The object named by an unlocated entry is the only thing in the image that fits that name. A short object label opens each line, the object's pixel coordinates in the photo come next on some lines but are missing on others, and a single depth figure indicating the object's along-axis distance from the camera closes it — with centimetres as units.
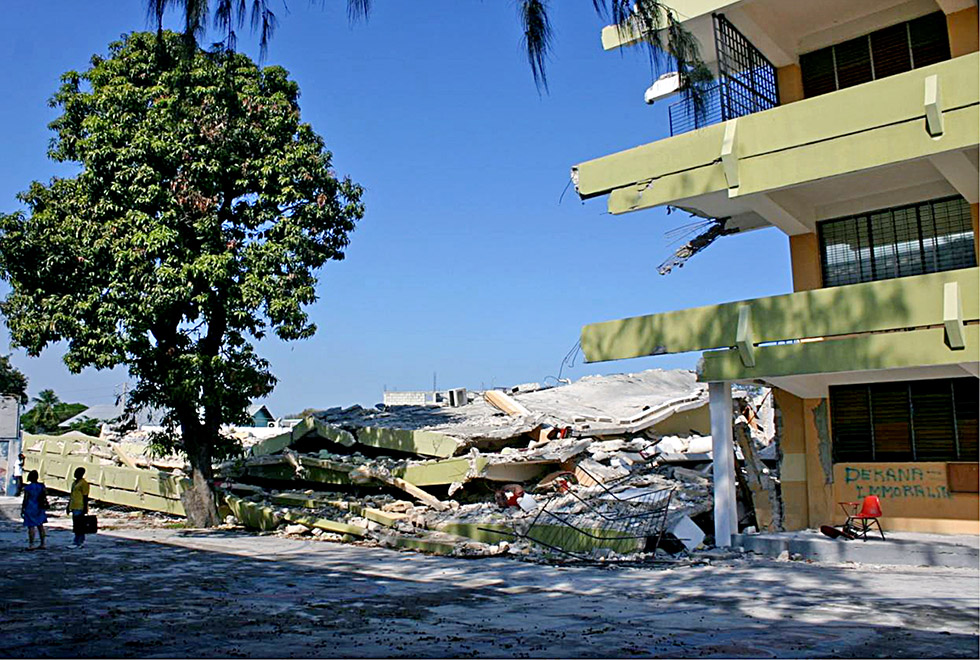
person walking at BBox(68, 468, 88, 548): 1714
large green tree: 1858
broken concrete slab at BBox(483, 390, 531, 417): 2391
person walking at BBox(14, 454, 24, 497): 3167
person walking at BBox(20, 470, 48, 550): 1661
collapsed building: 1634
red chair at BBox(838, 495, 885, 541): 1374
